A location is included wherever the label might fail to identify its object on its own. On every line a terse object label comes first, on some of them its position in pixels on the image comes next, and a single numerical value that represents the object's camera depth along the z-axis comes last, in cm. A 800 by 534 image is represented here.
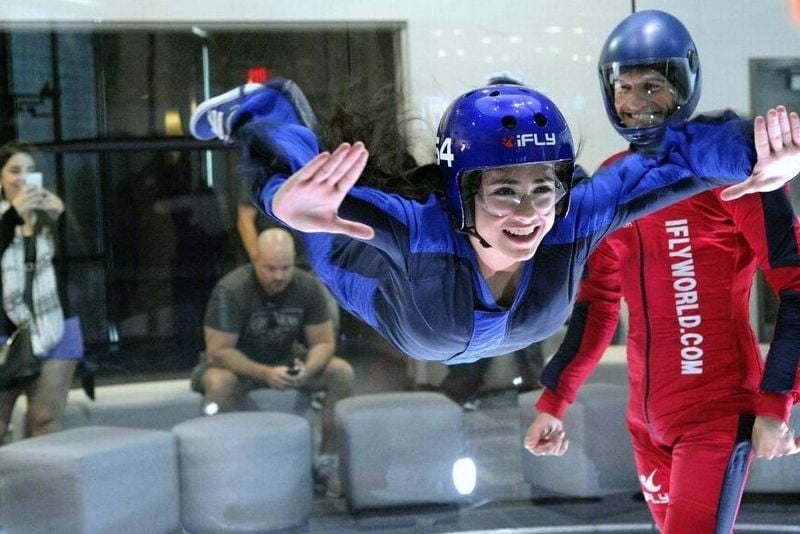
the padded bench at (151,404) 893
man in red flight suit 488
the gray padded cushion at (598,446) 935
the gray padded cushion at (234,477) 855
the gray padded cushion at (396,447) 902
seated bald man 923
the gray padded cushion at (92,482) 793
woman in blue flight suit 387
